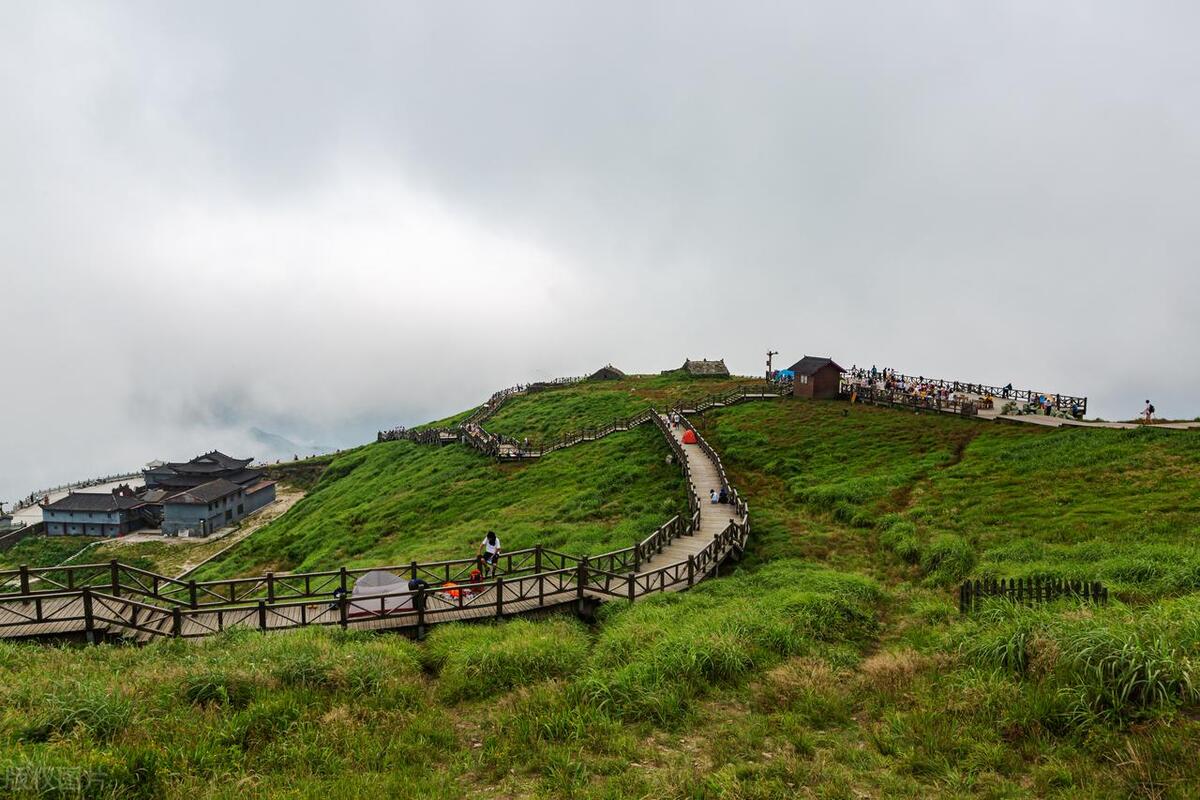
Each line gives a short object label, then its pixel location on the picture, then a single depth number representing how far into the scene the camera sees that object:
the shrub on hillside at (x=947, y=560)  17.84
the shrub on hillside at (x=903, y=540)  20.28
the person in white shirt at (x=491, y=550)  18.08
